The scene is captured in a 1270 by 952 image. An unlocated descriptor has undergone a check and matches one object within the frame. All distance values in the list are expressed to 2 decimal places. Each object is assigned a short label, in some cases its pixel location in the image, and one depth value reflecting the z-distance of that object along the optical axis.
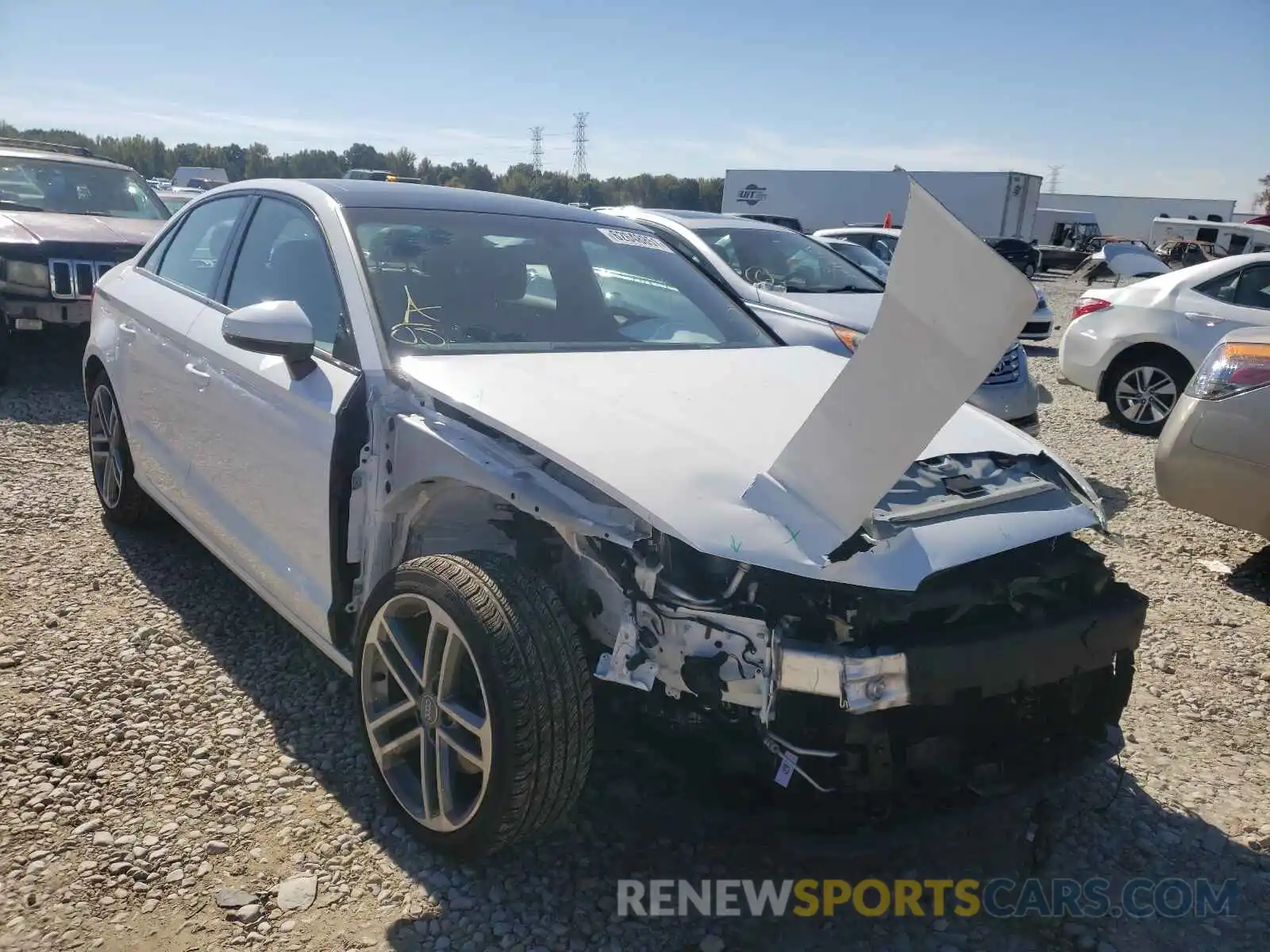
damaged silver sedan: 1.98
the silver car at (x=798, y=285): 5.97
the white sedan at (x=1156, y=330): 7.66
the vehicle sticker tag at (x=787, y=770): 2.03
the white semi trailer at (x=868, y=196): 29.48
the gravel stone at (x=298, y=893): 2.29
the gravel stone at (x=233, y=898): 2.29
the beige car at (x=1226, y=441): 4.05
